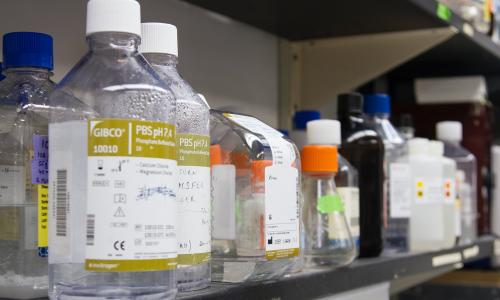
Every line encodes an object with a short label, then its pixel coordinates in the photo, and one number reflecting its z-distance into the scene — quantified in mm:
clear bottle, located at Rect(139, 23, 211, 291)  898
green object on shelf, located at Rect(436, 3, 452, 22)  1631
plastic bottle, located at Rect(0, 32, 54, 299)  854
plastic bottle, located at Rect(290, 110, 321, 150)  1511
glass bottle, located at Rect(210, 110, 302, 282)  999
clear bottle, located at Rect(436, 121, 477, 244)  1996
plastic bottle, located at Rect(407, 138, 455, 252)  1664
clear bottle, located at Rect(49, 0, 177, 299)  761
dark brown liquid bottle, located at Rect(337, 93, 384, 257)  1490
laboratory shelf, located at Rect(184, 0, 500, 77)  1600
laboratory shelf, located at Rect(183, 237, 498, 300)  952
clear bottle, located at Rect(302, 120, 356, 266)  1286
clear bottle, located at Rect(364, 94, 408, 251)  1552
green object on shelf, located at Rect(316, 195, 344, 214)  1286
